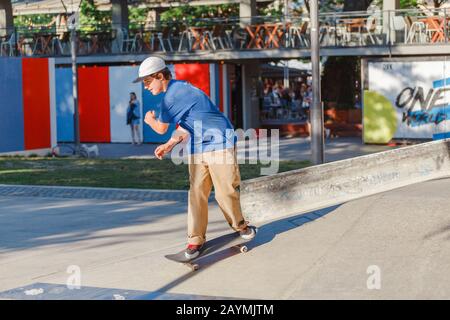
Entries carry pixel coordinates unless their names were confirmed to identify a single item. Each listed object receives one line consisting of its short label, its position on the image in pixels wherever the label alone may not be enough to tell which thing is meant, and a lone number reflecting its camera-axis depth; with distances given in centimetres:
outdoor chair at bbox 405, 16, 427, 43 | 2708
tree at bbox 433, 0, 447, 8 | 3299
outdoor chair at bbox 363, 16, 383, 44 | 2775
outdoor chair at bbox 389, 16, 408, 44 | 2731
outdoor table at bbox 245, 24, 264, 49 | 2970
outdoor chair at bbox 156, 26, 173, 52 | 3117
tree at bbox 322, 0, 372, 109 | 3309
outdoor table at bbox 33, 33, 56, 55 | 3331
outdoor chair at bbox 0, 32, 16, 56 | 3362
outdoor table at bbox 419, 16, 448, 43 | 2656
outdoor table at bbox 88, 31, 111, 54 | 3248
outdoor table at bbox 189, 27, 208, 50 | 3042
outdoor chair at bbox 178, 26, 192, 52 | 3067
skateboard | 757
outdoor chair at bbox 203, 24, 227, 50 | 3019
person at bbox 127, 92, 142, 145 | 2800
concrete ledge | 951
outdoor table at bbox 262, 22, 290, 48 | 2938
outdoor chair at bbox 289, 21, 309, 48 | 2889
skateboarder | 744
